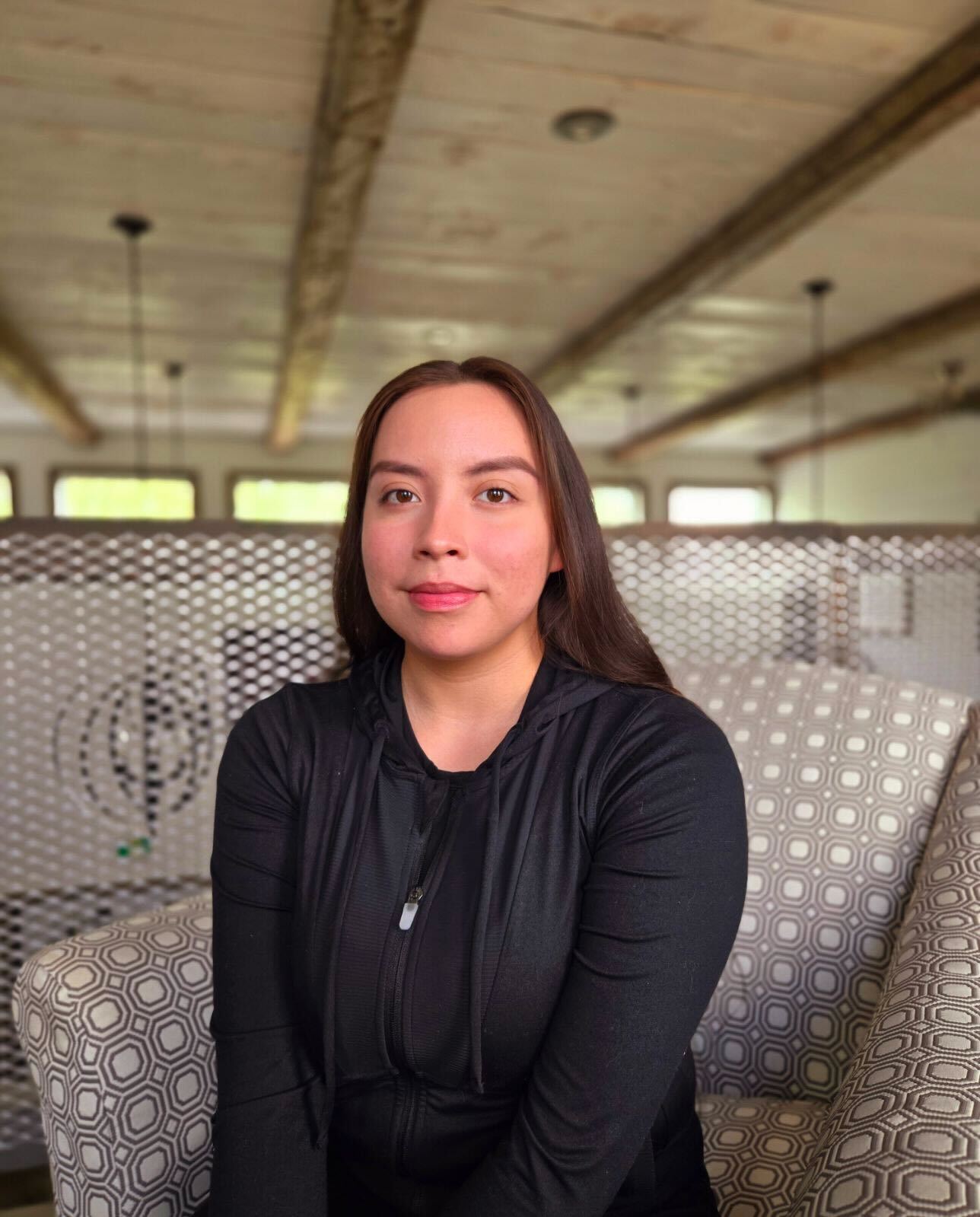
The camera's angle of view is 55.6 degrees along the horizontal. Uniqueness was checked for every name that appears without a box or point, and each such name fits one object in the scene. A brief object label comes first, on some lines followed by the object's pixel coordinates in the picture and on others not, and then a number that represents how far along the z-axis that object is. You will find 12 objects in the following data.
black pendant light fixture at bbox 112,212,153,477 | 4.04
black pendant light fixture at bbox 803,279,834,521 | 5.06
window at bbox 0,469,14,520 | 9.49
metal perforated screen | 1.74
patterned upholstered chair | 0.74
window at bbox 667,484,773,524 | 11.45
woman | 0.82
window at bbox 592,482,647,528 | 11.16
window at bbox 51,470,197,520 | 9.71
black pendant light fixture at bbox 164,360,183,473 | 6.99
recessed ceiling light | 3.08
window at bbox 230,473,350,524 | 10.16
